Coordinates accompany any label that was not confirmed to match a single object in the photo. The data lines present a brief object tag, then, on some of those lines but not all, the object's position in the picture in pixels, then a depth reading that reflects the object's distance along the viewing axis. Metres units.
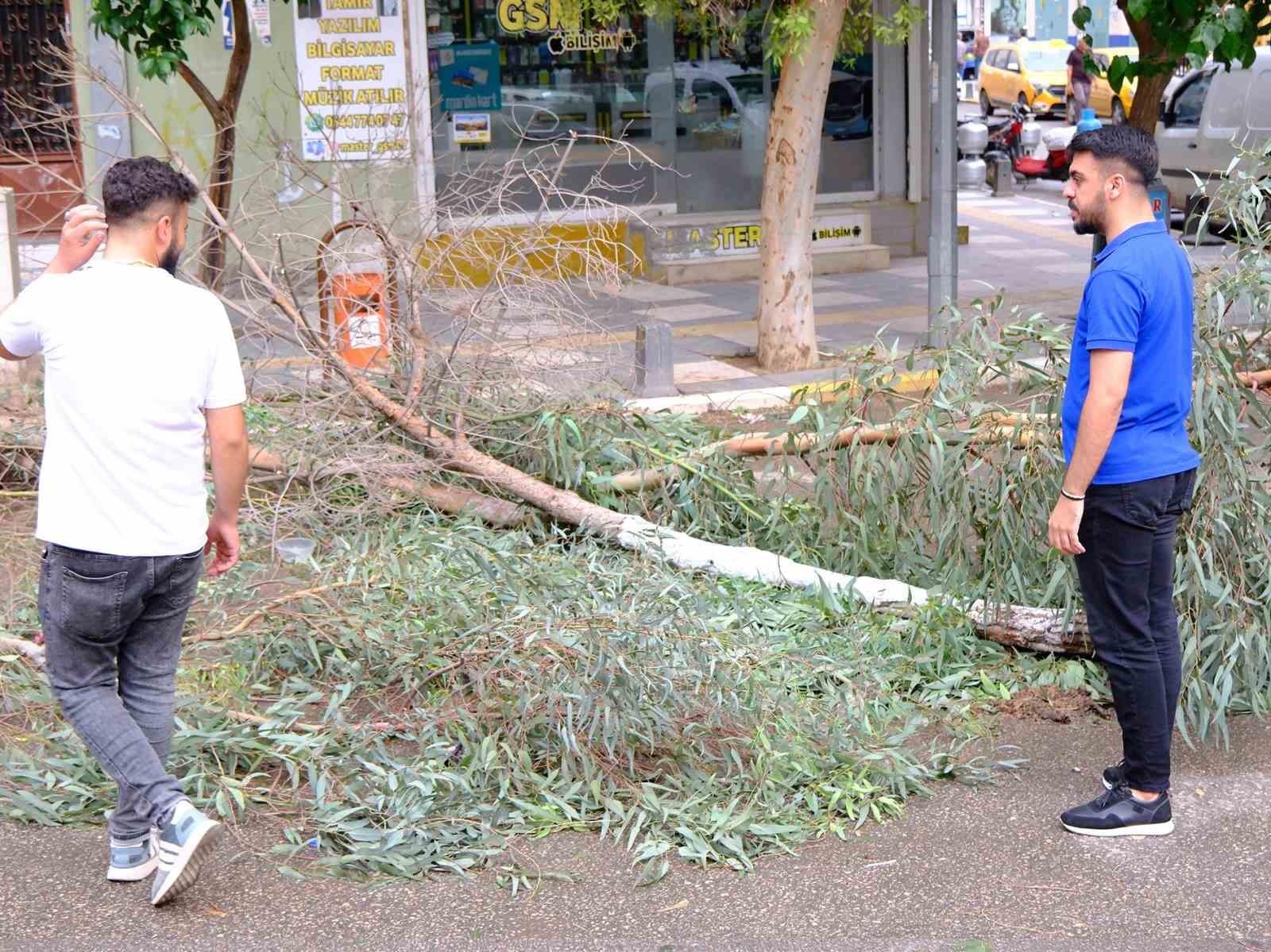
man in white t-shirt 3.45
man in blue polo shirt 3.75
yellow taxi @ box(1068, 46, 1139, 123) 23.84
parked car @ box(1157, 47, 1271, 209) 16.41
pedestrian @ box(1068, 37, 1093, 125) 25.22
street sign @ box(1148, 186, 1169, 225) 8.60
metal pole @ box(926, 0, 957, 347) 10.80
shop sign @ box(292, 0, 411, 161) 9.67
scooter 22.58
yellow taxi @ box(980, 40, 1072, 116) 30.36
